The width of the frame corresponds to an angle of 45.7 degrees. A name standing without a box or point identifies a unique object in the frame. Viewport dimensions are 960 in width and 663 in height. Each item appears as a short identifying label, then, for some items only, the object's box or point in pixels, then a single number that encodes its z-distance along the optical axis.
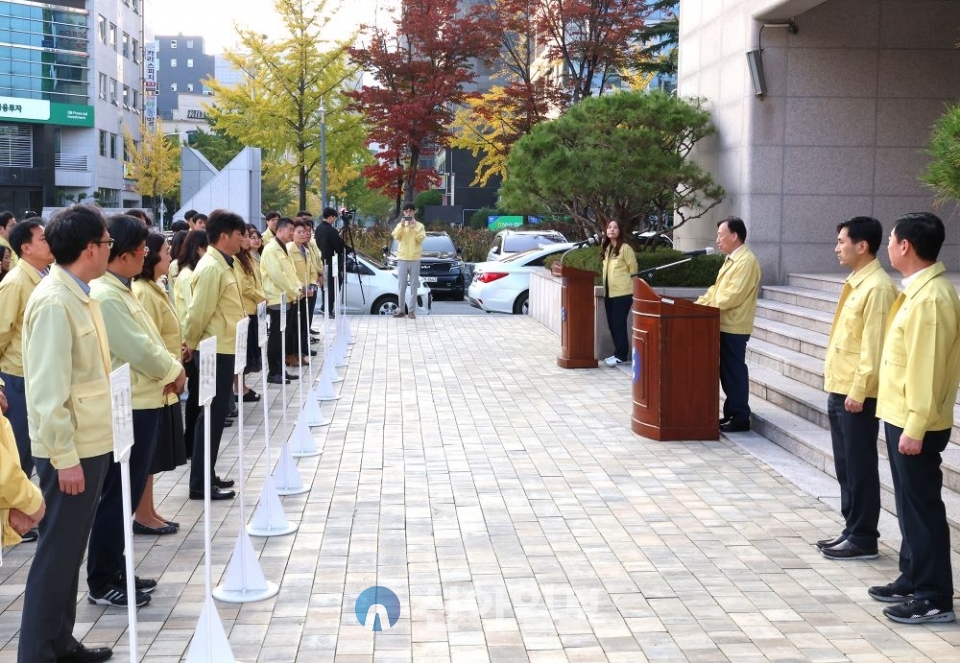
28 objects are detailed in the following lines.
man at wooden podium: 10.30
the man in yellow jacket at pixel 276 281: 14.22
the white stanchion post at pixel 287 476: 8.61
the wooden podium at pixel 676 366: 10.23
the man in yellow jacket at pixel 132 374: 6.09
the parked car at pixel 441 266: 27.92
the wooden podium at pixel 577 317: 15.38
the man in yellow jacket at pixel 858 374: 6.71
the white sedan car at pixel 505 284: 23.97
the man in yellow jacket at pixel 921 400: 5.67
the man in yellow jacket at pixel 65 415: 4.81
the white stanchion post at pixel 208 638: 4.88
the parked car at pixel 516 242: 28.12
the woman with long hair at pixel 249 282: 11.14
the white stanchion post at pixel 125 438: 4.00
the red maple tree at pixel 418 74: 36.22
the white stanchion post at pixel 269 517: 7.47
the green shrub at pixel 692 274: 16.70
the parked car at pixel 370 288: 23.47
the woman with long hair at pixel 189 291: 9.12
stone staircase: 8.28
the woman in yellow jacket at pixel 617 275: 14.86
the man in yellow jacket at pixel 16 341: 7.15
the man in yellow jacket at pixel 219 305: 8.66
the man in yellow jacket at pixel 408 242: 21.05
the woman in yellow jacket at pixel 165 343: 7.17
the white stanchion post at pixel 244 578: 6.16
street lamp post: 38.38
